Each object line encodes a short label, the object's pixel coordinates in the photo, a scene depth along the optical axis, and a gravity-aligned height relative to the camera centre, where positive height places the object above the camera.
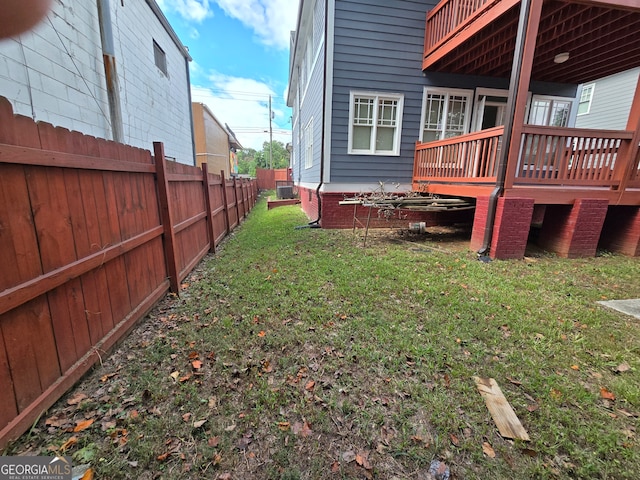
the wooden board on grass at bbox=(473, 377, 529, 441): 1.70 -1.46
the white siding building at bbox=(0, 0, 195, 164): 3.35 +1.59
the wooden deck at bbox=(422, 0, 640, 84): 4.88 +3.00
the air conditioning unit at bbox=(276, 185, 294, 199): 17.27 -0.74
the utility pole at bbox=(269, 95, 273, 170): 35.58 +7.56
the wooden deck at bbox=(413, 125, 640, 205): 4.89 +0.30
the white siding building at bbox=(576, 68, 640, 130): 11.78 +3.81
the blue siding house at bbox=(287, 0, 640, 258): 4.89 +2.07
